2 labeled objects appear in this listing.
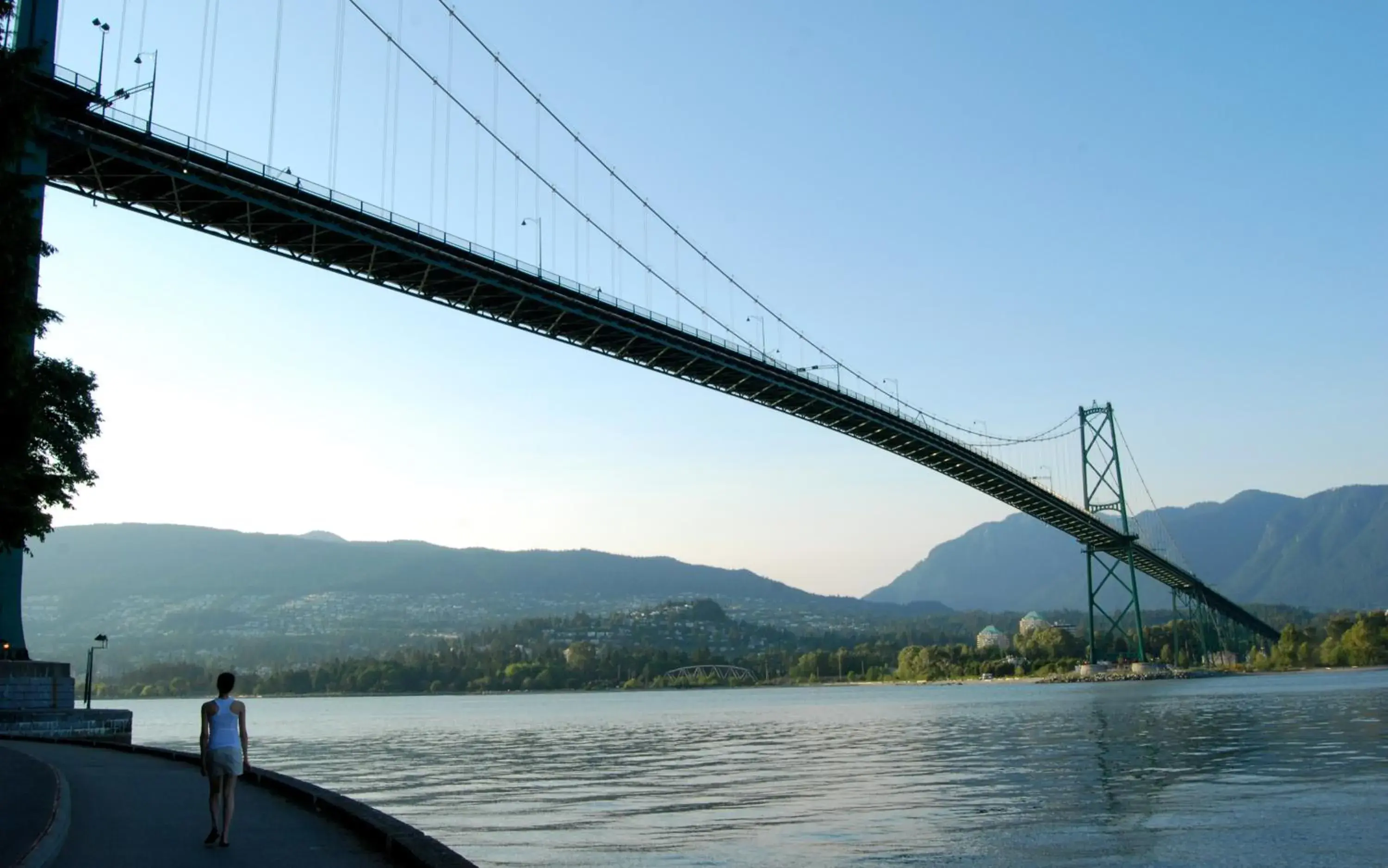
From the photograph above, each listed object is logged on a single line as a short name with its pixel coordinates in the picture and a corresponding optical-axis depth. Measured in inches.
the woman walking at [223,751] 383.6
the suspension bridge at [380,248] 1202.0
